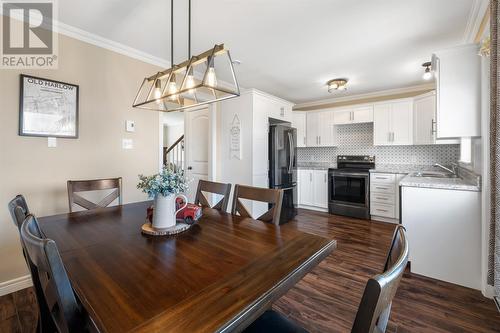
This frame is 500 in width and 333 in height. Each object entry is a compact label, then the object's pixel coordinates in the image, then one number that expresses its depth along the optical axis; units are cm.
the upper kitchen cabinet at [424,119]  378
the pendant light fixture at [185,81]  137
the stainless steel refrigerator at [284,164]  394
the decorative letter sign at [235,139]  379
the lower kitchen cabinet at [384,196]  402
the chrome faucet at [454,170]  347
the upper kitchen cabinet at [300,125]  525
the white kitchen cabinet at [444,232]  206
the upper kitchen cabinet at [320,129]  506
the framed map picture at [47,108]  209
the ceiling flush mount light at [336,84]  387
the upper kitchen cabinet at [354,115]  460
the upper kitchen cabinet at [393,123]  418
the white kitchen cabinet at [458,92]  208
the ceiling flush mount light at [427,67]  308
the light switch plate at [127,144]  277
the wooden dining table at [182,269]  67
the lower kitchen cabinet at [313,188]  484
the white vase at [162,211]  136
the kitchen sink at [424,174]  315
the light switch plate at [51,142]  222
